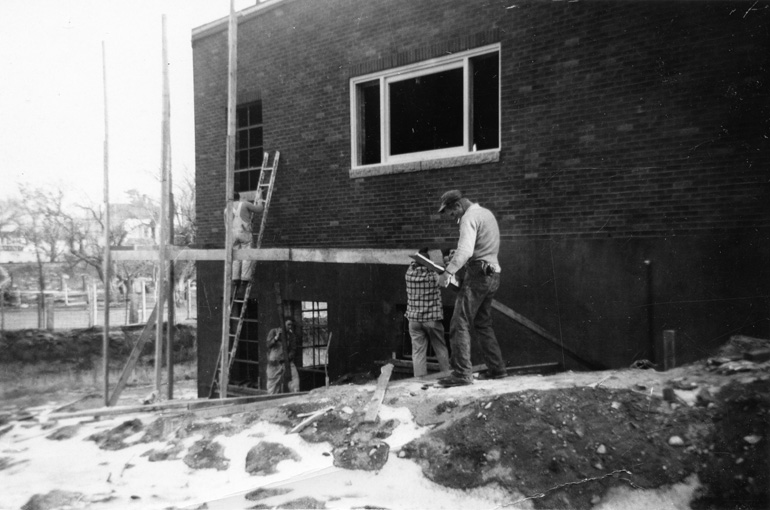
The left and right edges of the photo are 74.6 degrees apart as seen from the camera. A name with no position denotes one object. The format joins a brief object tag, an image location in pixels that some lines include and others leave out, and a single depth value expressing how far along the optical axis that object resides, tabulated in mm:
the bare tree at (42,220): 10031
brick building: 5402
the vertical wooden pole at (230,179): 7551
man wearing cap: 5477
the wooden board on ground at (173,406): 5973
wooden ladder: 9133
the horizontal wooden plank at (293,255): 6977
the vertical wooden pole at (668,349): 5035
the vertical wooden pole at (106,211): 8469
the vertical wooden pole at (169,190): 8391
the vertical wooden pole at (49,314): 15164
